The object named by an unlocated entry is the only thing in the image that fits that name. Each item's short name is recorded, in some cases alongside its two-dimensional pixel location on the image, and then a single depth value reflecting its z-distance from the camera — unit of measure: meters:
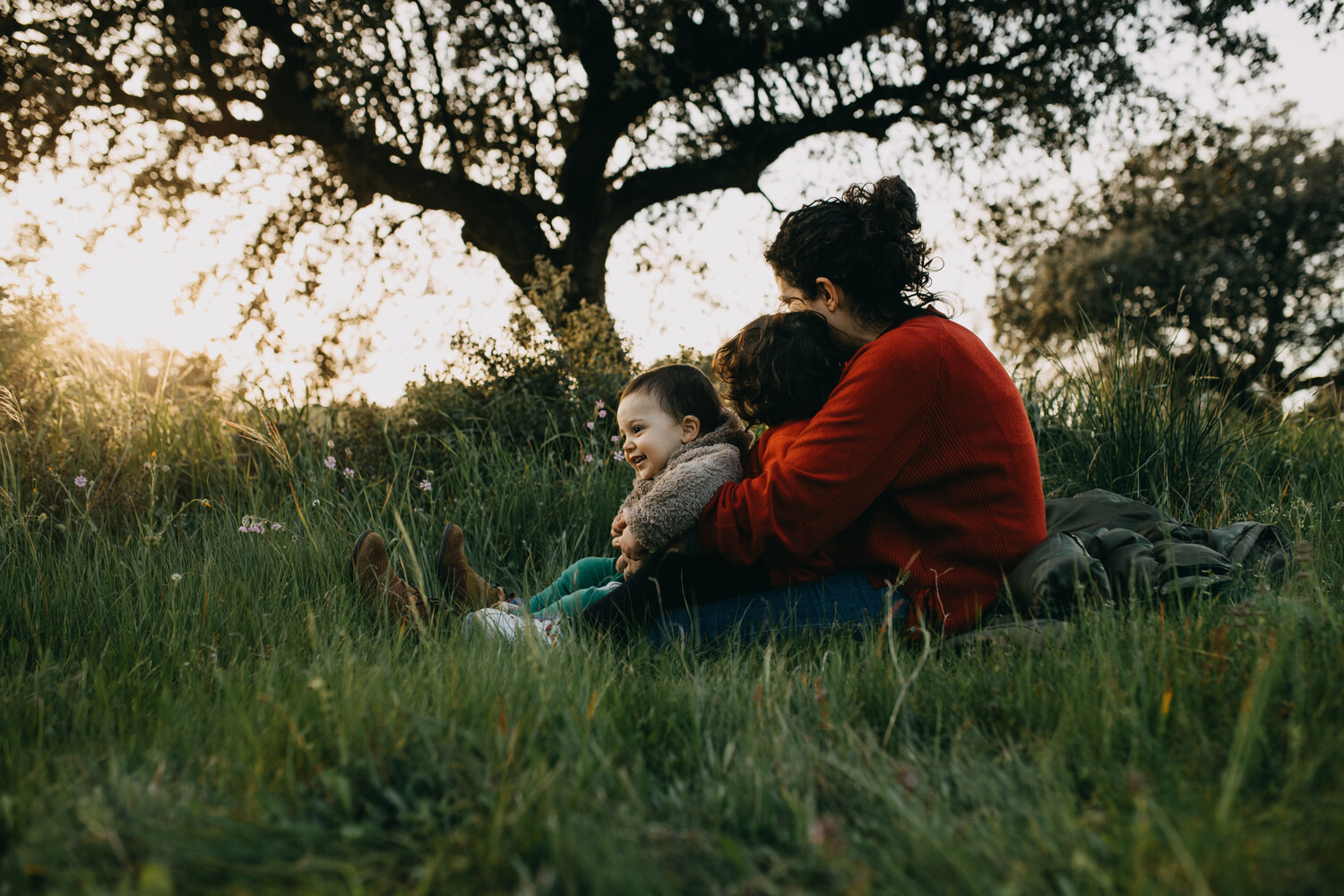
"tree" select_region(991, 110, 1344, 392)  19.23
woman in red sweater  2.40
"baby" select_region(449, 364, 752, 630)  2.75
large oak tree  7.20
